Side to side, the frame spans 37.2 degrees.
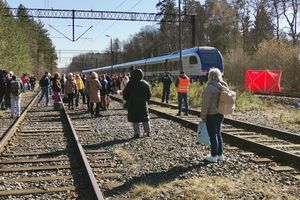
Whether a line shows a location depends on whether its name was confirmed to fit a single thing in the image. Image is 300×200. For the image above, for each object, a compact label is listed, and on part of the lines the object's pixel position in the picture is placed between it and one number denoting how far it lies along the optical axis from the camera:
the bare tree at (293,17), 60.00
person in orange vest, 17.08
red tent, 32.28
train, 34.97
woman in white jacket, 8.20
